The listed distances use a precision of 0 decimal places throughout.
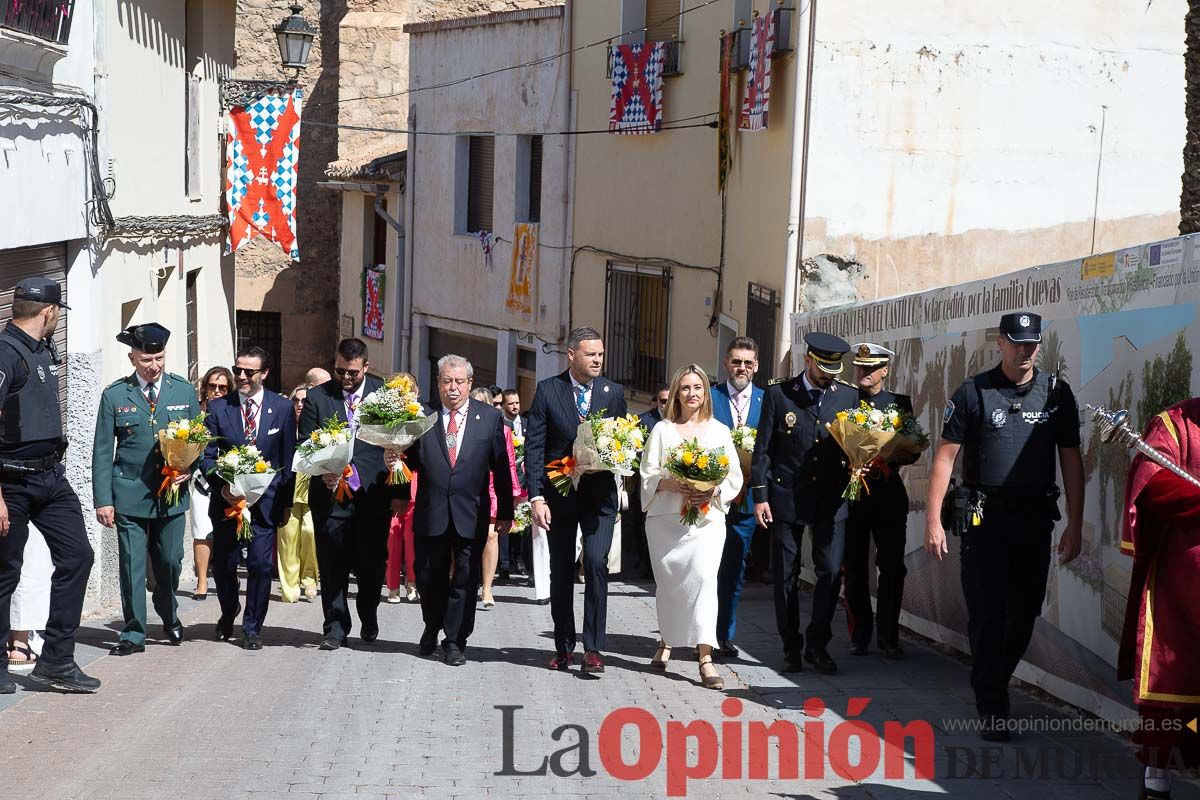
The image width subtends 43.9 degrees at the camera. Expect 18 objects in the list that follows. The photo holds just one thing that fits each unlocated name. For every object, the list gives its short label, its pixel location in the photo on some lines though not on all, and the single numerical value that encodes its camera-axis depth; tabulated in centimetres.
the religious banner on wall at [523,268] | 2500
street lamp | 2031
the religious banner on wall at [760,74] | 1447
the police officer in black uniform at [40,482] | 745
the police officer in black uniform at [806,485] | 870
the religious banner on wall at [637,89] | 1969
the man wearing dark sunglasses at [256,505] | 957
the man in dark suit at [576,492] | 862
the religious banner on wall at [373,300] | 3142
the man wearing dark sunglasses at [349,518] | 951
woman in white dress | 847
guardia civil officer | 902
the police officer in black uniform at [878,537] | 912
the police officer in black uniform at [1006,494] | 698
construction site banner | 665
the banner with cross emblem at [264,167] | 1895
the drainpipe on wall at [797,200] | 1397
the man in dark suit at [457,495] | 898
